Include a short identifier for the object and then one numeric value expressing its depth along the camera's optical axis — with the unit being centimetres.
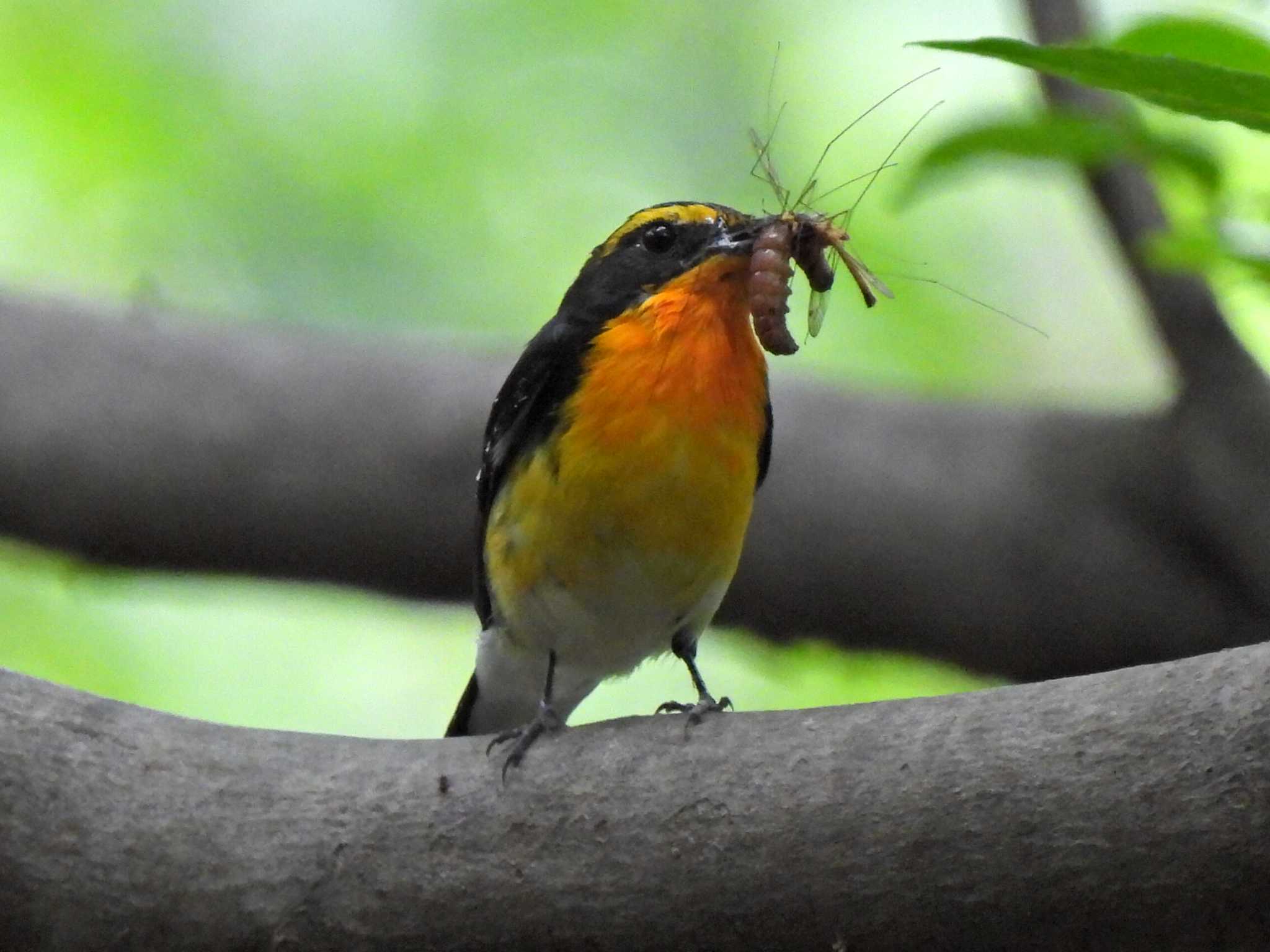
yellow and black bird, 786
